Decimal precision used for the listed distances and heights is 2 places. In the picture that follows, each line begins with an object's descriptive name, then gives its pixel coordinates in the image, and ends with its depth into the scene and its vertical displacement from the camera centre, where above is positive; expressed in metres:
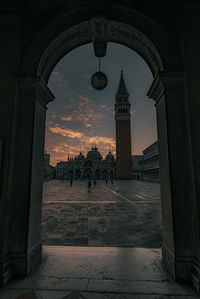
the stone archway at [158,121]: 2.49 +0.84
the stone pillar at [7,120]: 2.47 +0.92
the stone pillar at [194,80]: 2.40 +1.59
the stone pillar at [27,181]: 2.54 -0.14
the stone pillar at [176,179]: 2.43 -0.10
